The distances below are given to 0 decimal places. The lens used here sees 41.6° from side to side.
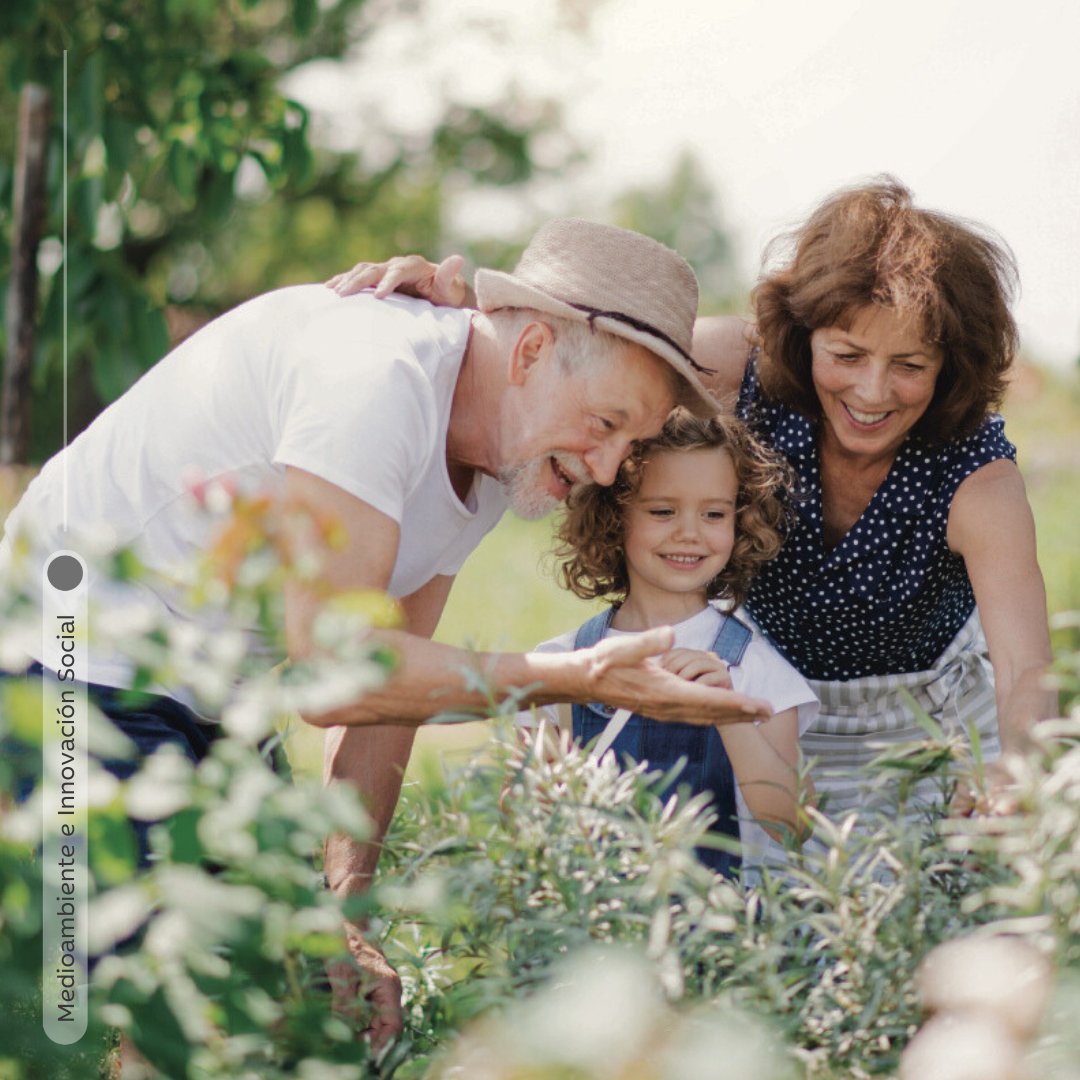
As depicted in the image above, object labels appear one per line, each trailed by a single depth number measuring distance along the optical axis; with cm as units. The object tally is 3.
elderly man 202
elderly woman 271
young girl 287
